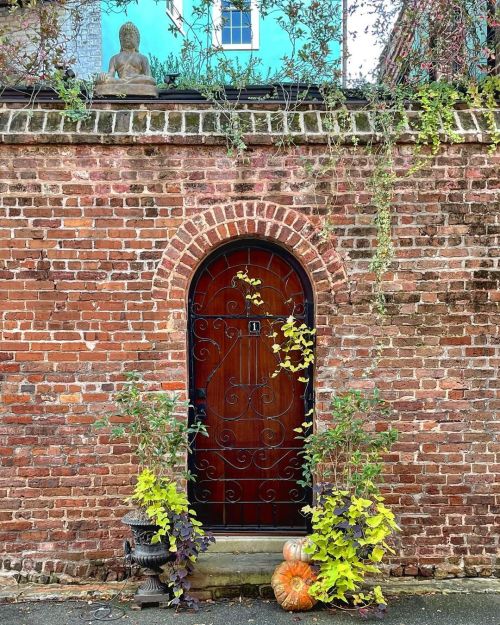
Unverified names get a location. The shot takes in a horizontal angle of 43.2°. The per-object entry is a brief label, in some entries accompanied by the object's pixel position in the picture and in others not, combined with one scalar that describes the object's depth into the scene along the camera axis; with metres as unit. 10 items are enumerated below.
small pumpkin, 4.66
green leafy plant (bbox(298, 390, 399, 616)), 4.43
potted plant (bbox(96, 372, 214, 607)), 4.57
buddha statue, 5.19
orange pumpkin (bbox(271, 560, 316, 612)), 4.48
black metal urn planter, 4.57
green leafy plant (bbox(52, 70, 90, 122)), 4.98
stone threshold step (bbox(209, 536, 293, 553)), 5.14
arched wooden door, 5.25
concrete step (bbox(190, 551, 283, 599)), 4.80
